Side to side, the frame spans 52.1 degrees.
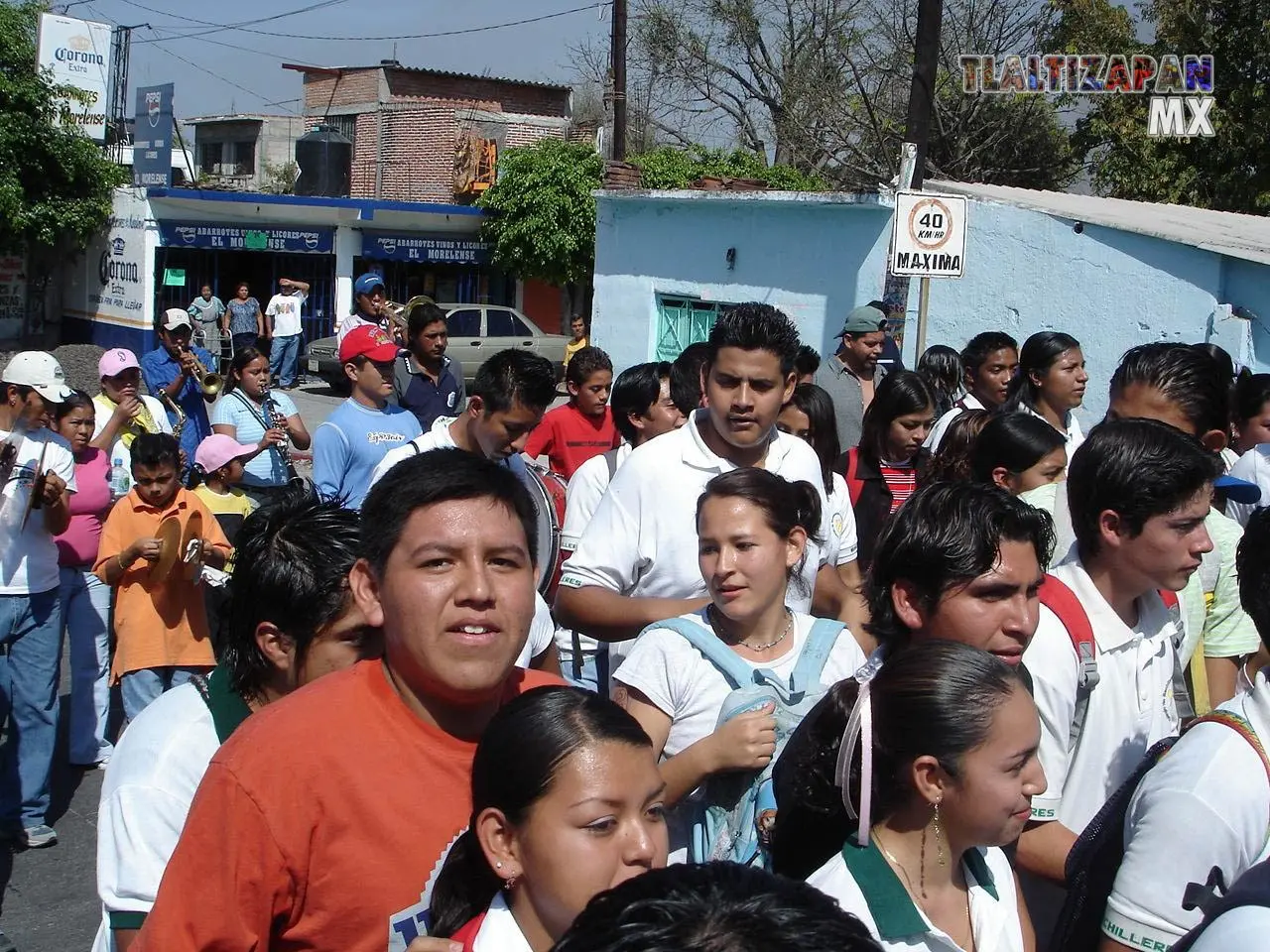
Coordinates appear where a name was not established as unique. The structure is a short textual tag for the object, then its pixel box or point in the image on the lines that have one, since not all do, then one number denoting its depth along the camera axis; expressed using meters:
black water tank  31.77
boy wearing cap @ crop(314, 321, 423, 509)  5.60
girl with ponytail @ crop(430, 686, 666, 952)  1.84
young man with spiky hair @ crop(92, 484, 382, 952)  2.23
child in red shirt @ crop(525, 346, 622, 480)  6.88
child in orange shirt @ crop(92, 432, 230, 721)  5.42
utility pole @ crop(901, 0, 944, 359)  13.27
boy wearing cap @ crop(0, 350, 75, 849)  5.23
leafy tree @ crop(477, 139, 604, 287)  26.06
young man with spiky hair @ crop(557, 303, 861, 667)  3.65
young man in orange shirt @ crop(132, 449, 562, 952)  1.92
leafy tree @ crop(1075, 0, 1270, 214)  21.62
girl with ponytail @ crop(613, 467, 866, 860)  2.89
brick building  30.94
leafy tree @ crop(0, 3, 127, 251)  25.33
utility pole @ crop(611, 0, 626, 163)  24.69
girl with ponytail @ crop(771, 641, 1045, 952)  2.09
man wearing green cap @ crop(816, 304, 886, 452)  7.20
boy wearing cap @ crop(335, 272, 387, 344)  13.05
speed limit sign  9.95
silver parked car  23.02
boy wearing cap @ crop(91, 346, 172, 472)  7.08
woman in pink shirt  5.71
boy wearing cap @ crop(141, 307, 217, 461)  8.82
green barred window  18.00
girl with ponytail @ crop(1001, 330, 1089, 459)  5.68
